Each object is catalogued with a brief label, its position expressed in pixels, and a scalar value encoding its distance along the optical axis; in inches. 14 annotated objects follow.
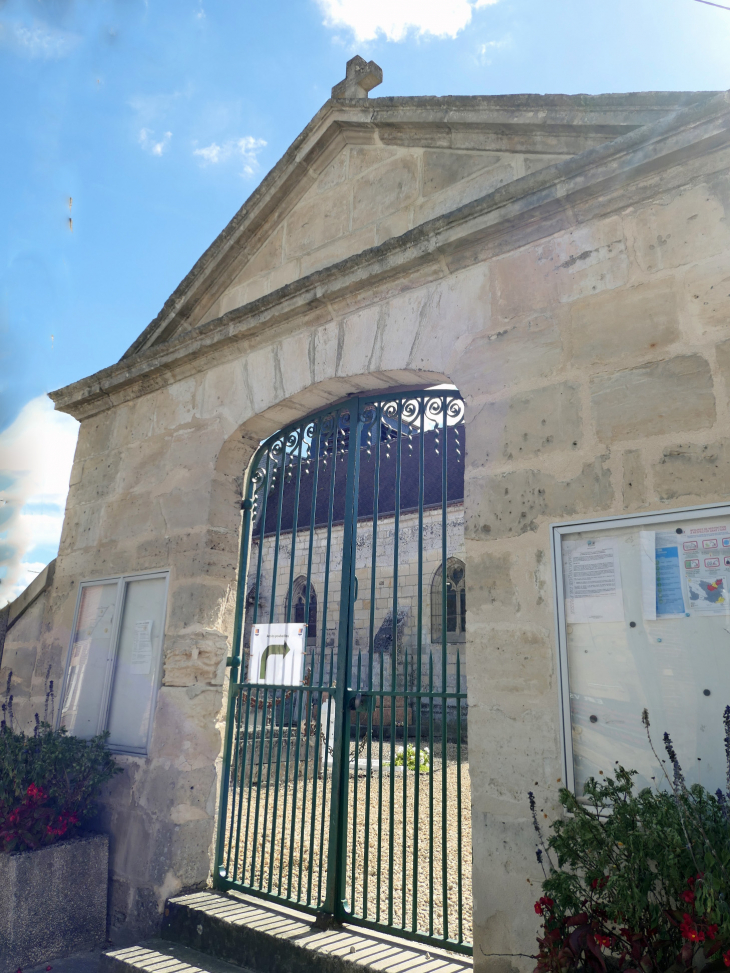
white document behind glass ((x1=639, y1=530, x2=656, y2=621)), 89.1
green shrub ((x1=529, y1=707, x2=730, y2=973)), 64.2
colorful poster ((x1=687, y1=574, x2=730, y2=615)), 84.4
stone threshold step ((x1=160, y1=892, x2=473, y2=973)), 105.3
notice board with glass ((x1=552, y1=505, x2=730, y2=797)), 83.4
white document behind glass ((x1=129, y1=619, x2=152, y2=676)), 157.5
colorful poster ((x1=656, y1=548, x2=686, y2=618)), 87.7
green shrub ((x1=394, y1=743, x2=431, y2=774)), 271.7
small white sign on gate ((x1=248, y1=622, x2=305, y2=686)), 145.3
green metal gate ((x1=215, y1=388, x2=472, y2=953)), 117.7
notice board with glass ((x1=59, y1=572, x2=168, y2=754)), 155.7
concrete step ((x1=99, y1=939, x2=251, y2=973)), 119.6
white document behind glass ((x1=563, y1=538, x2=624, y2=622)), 92.8
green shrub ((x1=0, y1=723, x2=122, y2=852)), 137.7
